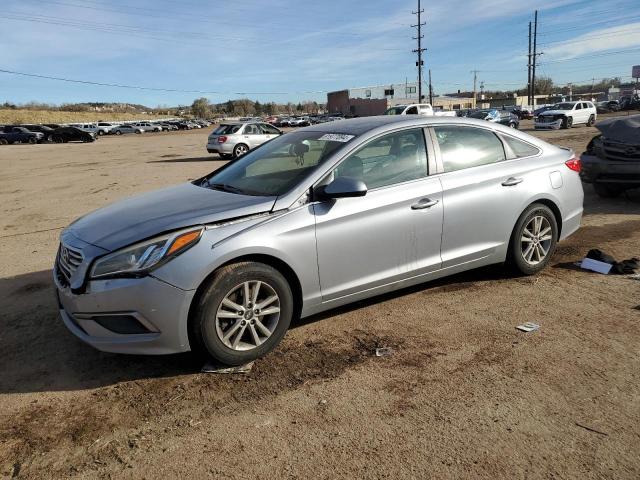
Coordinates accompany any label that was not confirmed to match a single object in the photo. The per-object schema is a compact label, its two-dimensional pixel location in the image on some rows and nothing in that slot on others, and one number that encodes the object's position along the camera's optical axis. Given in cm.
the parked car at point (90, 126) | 6348
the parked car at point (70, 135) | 4603
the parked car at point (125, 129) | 6939
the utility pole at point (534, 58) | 7188
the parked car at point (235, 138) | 2083
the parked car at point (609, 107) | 6075
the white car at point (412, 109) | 2995
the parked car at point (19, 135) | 4497
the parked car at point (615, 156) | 788
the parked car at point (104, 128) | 6644
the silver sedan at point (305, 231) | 323
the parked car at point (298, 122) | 6562
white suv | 3347
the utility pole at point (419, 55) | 6239
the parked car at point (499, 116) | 3429
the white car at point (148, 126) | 7474
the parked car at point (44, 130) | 4644
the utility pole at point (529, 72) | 7321
